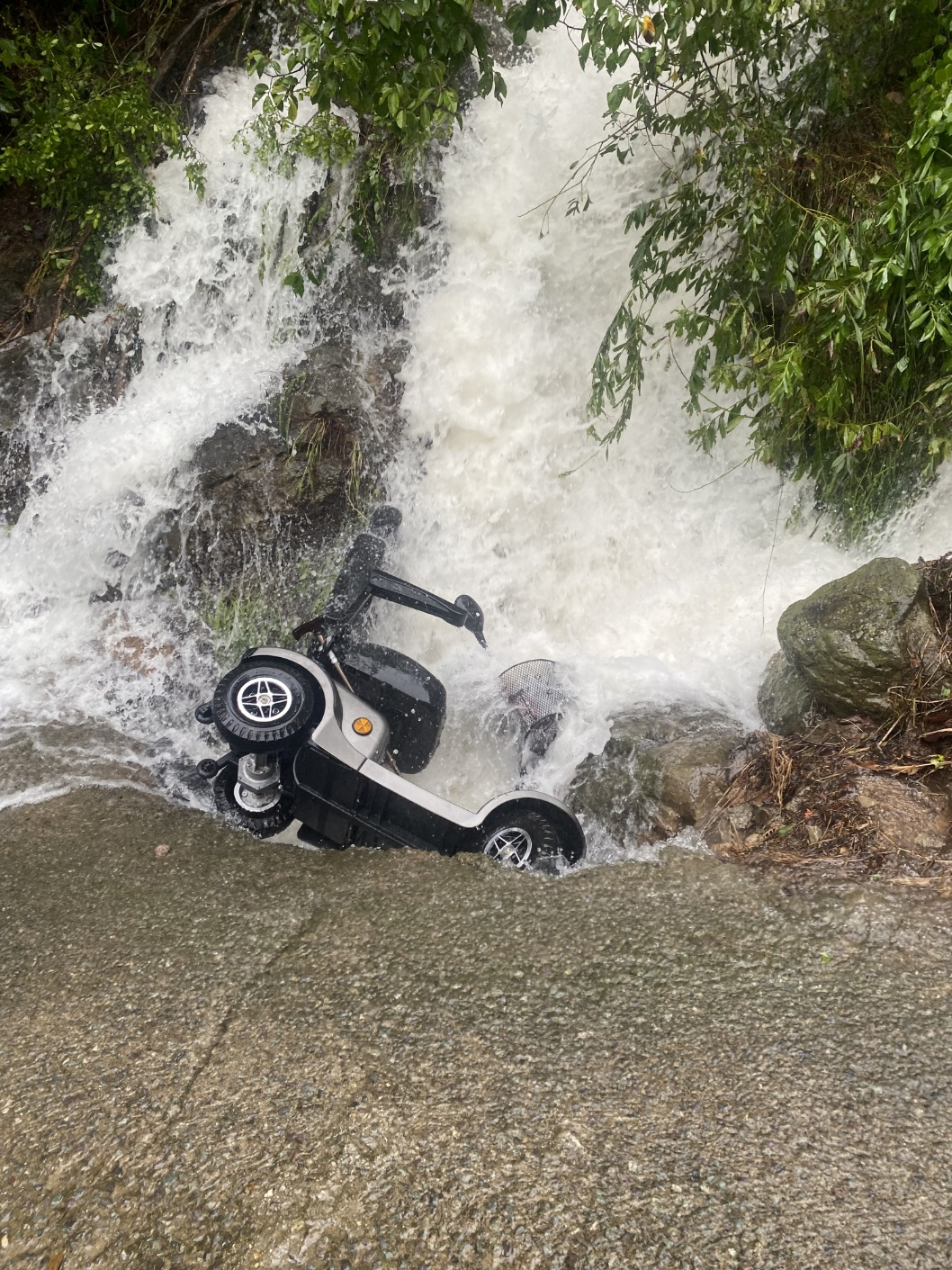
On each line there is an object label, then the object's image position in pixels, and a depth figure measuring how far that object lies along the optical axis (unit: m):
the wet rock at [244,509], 5.64
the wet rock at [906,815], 3.20
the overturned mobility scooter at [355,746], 3.47
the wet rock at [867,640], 3.80
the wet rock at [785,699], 4.21
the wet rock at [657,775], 3.91
